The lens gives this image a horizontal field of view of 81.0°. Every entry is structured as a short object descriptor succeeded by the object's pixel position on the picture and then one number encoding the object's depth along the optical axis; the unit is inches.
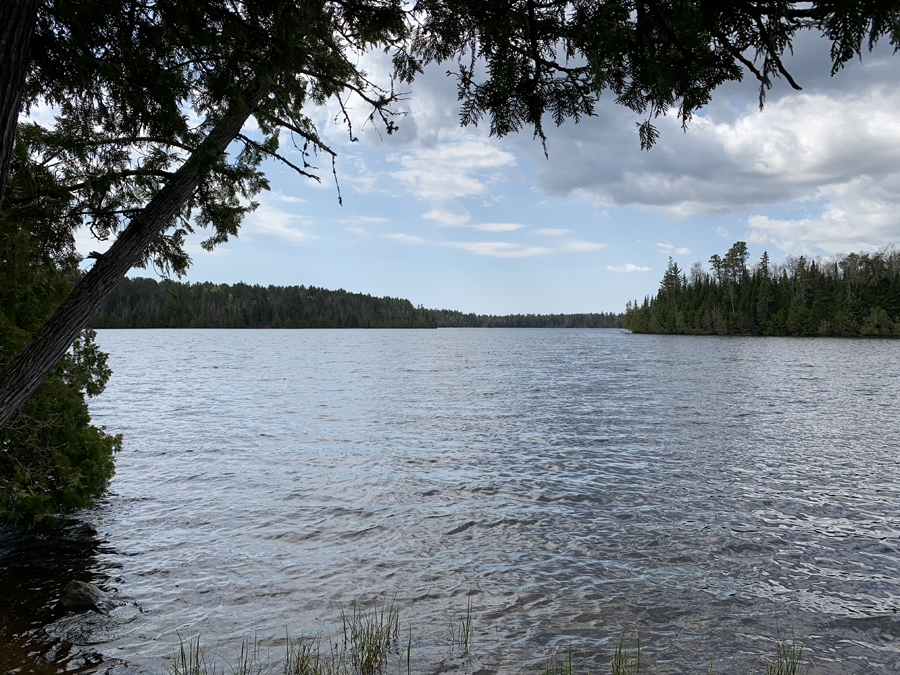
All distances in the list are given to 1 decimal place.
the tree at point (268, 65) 126.3
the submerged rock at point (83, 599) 279.1
